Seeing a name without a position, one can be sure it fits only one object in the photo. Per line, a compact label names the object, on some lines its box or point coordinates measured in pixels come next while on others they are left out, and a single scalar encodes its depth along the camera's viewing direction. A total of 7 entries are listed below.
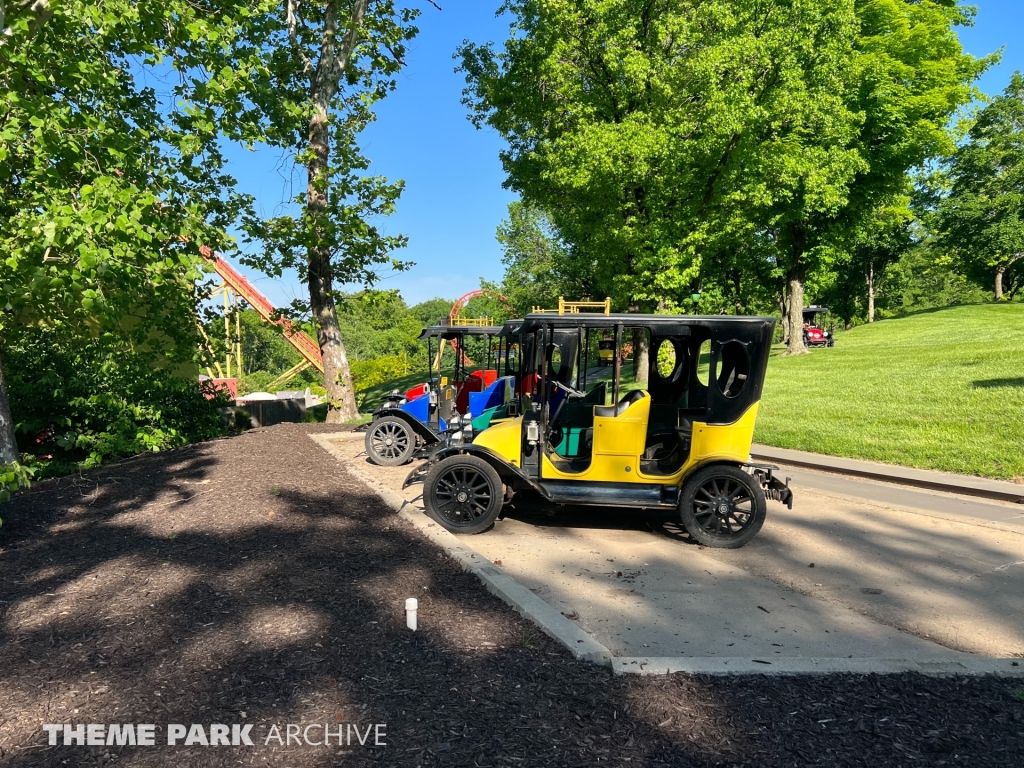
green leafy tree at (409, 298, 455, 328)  91.52
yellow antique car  5.52
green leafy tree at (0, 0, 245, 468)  4.75
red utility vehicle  27.83
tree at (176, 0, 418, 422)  11.73
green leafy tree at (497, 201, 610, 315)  33.09
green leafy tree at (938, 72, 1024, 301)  32.19
